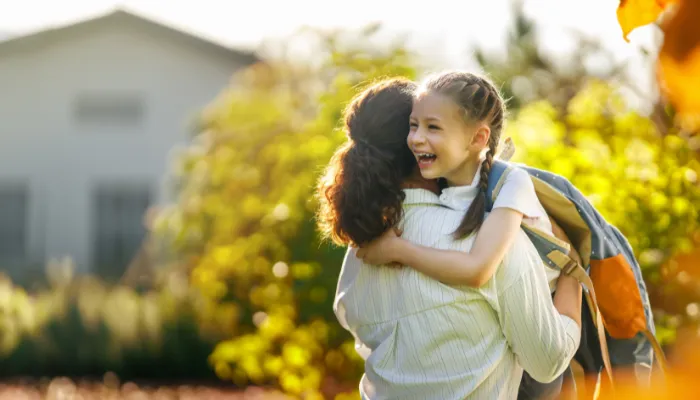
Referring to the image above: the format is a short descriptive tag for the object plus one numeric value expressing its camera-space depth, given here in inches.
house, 804.6
